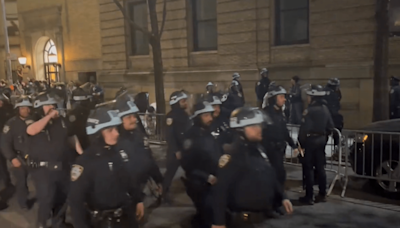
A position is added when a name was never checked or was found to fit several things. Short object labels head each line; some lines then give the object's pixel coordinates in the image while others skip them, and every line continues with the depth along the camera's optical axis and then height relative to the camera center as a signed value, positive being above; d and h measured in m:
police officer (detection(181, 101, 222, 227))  5.29 -1.12
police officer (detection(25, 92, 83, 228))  5.29 -1.17
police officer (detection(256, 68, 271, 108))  14.27 -0.88
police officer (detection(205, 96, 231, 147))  6.54 -1.02
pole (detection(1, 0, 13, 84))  21.14 +0.70
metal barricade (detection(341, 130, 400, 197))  6.95 -1.69
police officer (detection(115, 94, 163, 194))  5.21 -1.04
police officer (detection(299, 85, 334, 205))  6.68 -1.19
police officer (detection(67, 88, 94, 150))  7.64 -0.93
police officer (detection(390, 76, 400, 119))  11.05 -1.12
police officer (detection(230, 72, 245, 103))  11.70 -0.77
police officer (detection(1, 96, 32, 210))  6.47 -1.03
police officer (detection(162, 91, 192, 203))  6.47 -0.98
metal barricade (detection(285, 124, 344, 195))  7.64 -2.12
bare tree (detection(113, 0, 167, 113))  13.19 +0.30
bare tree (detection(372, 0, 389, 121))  9.97 -0.44
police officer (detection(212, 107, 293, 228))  3.78 -1.05
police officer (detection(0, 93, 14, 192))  7.57 -1.00
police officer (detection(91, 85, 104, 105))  14.02 -0.93
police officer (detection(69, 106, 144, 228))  3.56 -0.99
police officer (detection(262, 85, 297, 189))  6.10 -1.08
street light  26.48 +0.34
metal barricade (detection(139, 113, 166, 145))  11.64 -1.72
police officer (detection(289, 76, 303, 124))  13.30 -1.35
